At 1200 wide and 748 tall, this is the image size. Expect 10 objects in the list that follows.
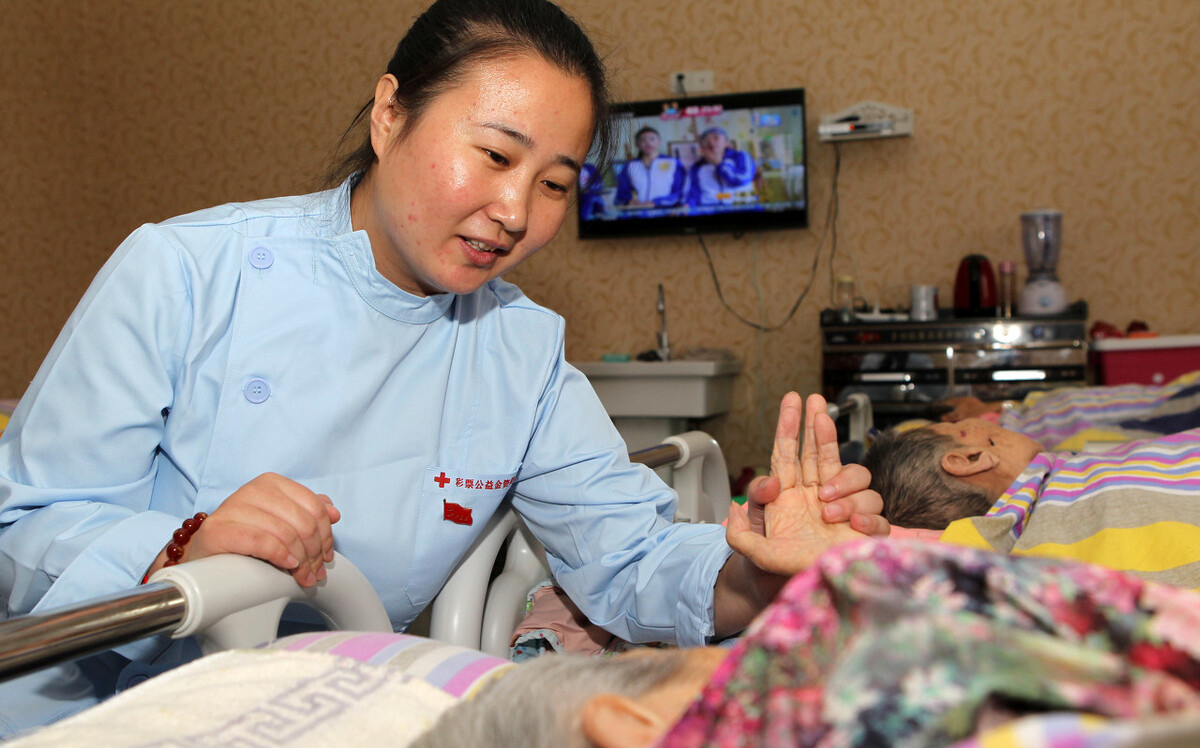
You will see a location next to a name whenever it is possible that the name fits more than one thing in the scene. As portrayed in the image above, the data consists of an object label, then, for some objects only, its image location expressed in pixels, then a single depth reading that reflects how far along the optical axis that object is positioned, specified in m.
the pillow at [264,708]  0.50
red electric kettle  3.95
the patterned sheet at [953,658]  0.33
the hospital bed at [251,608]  0.58
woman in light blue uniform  0.95
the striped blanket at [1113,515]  1.21
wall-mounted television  4.29
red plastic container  3.52
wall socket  4.50
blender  3.80
